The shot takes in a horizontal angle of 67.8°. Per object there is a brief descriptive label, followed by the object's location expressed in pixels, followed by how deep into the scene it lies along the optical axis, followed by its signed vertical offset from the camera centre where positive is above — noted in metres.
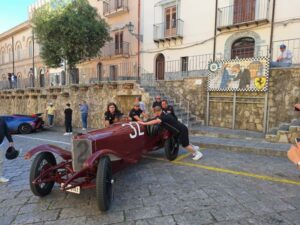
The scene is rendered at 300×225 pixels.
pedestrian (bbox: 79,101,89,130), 11.91 -1.13
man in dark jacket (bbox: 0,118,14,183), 4.39 -0.91
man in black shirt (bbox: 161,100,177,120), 7.39 -0.50
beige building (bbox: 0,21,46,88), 27.23 +4.85
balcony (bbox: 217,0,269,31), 11.53 +4.30
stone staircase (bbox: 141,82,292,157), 6.37 -1.54
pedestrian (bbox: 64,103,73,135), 11.26 -1.54
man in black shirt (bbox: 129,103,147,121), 6.69 -0.66
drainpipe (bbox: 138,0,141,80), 16.70 +4.17
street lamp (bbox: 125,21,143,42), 15.81 +4.19
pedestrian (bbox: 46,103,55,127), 13.81 -1.37
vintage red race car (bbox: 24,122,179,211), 3.28 -1.18
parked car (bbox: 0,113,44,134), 12.48 -1.90
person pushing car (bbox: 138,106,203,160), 5.38 -0.80
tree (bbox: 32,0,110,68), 14.43 +3.94
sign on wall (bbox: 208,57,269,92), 8.26 +0.73
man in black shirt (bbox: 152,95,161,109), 7.77 -0.32
